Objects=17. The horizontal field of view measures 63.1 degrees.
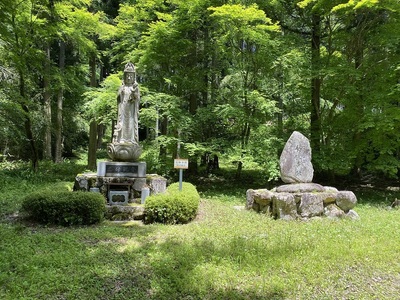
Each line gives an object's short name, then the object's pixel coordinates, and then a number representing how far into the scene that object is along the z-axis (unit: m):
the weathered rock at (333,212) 7.70
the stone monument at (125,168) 8.26
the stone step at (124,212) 7.48
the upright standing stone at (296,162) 8.34
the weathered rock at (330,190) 8.09
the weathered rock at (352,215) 7.75
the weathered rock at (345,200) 7.75
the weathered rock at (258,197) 8.08
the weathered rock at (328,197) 7.76
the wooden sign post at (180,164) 8.21
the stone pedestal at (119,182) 8.19
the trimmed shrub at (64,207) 6.62
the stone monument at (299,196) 7.58
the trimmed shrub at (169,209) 7.08
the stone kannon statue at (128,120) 8.65
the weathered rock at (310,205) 7.59
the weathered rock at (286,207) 7.51
